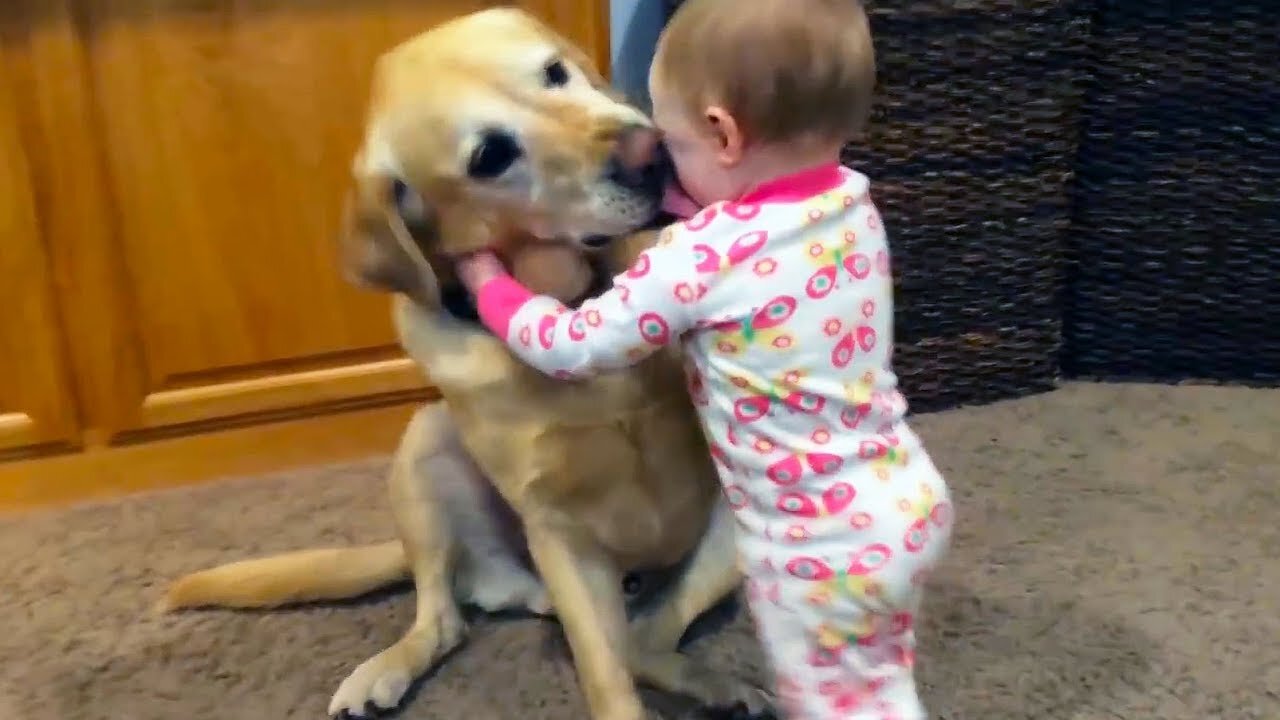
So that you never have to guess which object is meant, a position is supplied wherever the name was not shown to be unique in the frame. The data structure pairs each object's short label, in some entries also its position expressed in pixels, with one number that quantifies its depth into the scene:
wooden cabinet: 1.53
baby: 0.93
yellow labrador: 1.08
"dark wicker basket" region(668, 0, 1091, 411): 1.64
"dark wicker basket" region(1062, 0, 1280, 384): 1.73
